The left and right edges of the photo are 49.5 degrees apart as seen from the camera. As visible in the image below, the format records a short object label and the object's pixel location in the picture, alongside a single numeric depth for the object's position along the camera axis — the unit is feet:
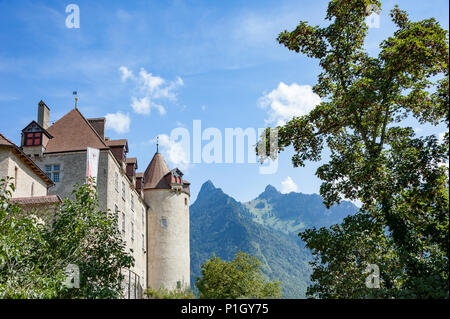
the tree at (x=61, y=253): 48.32
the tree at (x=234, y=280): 159.63
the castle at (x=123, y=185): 116.64
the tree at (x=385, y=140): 45.03
